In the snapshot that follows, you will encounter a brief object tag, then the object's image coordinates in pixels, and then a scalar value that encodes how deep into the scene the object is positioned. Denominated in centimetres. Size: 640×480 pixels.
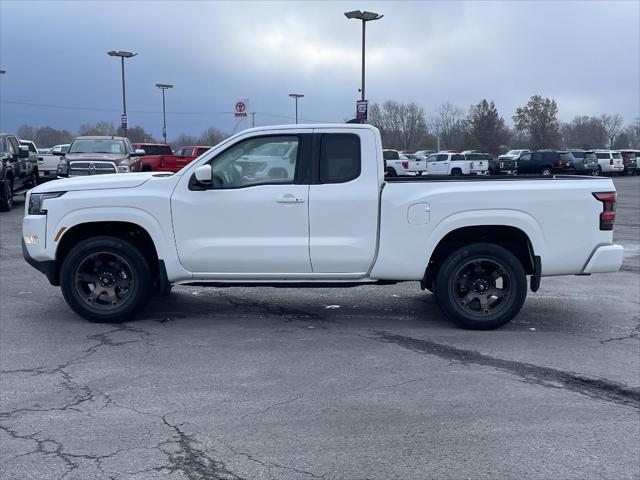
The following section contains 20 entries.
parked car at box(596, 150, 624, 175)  5166
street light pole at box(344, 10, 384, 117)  3431
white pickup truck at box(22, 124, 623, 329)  739
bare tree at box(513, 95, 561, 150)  10319
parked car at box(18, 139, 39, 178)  2385
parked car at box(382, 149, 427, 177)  4028
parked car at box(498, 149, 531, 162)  5174
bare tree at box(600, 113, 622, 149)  12381
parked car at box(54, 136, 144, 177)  2166
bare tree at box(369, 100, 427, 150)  10738
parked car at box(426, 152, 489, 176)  4653
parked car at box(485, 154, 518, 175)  4831
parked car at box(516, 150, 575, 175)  4531
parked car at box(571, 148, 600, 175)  4578
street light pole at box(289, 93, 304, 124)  6049
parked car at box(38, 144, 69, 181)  2972
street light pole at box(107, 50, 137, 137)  5175
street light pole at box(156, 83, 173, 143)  6404
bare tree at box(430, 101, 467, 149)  10614
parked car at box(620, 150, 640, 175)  5518
